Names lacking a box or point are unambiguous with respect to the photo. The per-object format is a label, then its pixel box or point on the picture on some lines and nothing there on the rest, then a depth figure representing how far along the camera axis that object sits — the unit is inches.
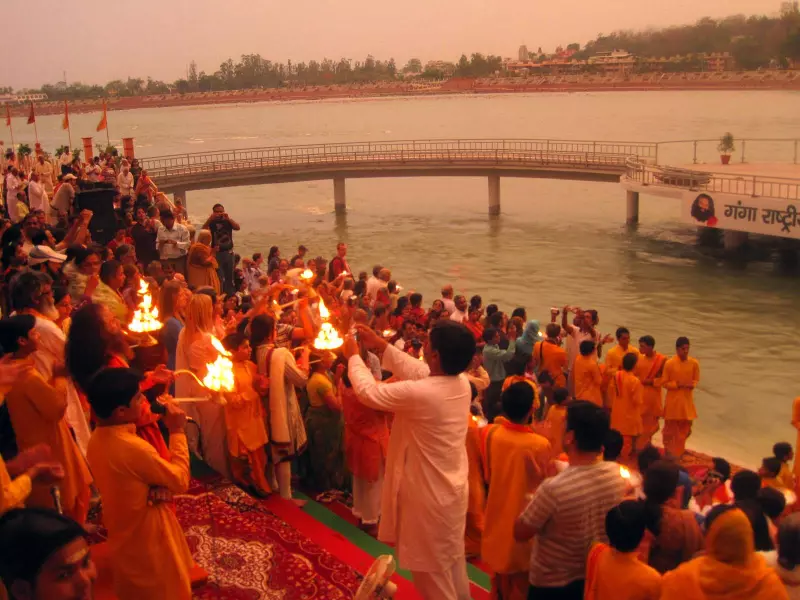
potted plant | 1187.3
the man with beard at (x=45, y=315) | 192.4
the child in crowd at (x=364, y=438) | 223.3
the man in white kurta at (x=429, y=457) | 155.0
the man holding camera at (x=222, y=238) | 480.4
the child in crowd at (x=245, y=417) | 222.4
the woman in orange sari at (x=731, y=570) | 122.8
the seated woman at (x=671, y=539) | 149.9
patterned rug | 184.7
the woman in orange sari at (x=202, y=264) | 383.6
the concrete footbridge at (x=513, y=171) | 995.3
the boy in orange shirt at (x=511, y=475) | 158.6
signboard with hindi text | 877.2
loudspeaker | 495.8
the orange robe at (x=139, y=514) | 137.3
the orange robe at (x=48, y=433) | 164.2
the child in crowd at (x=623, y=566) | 133.0
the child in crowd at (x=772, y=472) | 245.0
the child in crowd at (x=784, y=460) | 248.5
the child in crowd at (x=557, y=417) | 223.8
